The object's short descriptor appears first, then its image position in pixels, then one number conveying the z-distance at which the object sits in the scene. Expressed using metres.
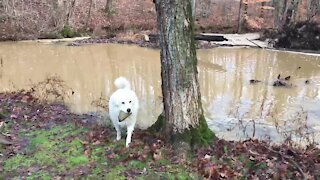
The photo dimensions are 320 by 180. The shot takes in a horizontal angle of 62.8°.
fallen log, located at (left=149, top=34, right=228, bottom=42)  16.63
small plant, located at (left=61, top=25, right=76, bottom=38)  16.73
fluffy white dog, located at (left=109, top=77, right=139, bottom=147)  3.82
